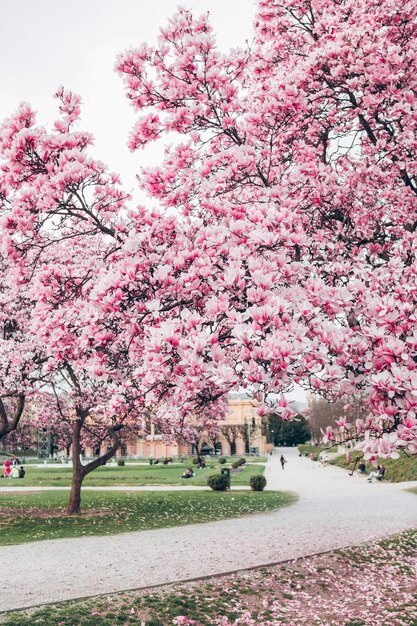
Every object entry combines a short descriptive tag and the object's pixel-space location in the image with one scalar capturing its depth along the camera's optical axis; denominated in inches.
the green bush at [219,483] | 1221.1
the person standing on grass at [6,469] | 1803.2
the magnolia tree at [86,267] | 234.5
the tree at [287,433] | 4837.6
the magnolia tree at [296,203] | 198.1
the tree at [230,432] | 3814.0
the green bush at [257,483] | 1215.6
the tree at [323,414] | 2206.0
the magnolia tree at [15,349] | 687.1
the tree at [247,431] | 3694.4
